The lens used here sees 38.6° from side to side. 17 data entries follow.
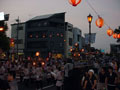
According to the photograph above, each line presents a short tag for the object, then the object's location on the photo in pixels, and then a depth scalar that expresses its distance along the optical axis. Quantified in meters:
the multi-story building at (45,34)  49.69
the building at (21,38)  55.09
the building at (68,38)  53.01
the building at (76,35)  59.88
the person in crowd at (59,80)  10.12
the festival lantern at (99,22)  12.95
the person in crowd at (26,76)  13.06
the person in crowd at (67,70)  9.93
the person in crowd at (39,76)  12.08
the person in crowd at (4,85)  6.09
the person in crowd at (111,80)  8.56
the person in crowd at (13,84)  7.75
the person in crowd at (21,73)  15.09
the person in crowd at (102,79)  9.06
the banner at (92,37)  17.28
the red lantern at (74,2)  9.15
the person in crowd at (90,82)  7.71
